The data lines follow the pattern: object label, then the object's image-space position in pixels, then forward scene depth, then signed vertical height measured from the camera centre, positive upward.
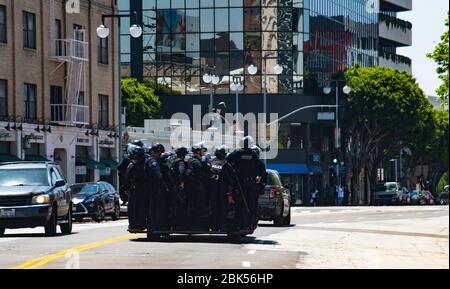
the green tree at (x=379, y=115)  101.00 -0.31
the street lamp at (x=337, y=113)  97.31 -0.20
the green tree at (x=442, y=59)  48.56 +1.80
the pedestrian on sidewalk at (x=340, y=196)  97.24 -5.93
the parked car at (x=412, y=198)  100.25 -6.35
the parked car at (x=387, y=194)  94.81 -5.69
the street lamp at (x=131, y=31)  54.03 +3.16
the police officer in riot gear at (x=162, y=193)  28.25 -1.66
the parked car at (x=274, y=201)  39.03 -2.54
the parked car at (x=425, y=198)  102.75 -6.55
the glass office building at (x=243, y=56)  103.50 +4.12
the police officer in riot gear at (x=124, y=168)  28.28 -1.16
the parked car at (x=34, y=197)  31.91 -1.98
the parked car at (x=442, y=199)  107.12 -6.96
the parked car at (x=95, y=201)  45.38 -2.97
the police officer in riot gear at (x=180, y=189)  28.36 -1.58
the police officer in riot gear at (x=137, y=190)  28.17 -1.61
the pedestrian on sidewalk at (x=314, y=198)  96.60 -6.07
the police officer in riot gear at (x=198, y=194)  28.44 -1.69
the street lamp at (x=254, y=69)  85.51 +2.61
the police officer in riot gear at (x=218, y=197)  28.45 -1.75
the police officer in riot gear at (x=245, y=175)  28.39 -1.30
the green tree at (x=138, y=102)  97.62 +0.65
